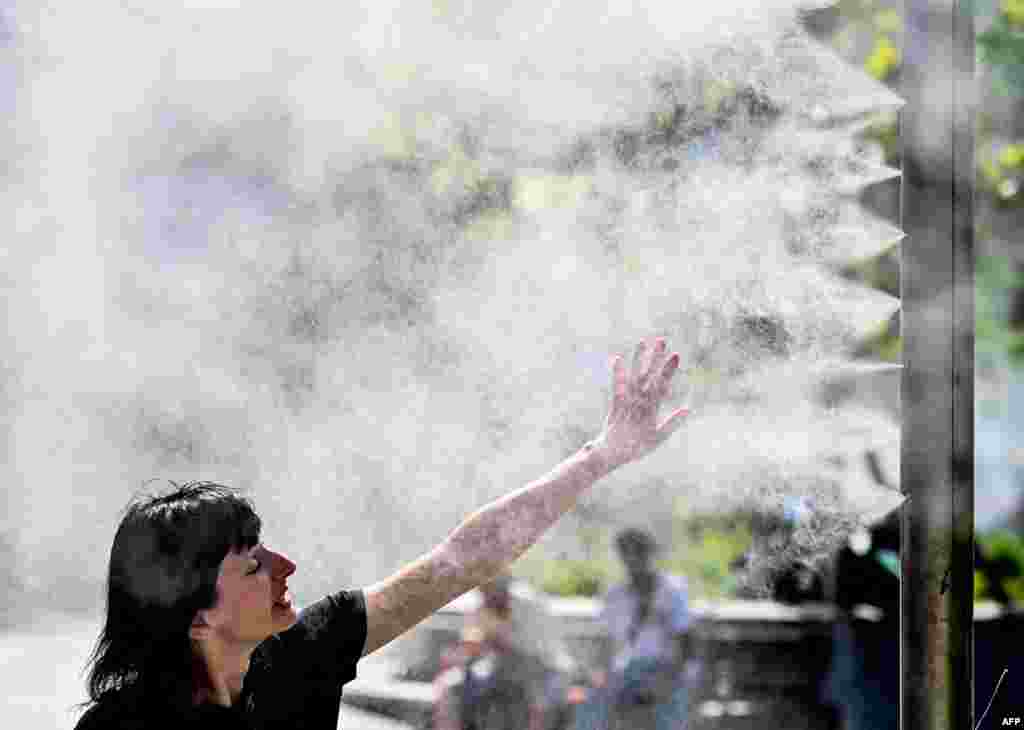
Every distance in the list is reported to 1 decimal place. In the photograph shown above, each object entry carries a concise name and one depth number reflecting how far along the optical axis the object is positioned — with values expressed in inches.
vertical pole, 183.0
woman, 175.3
